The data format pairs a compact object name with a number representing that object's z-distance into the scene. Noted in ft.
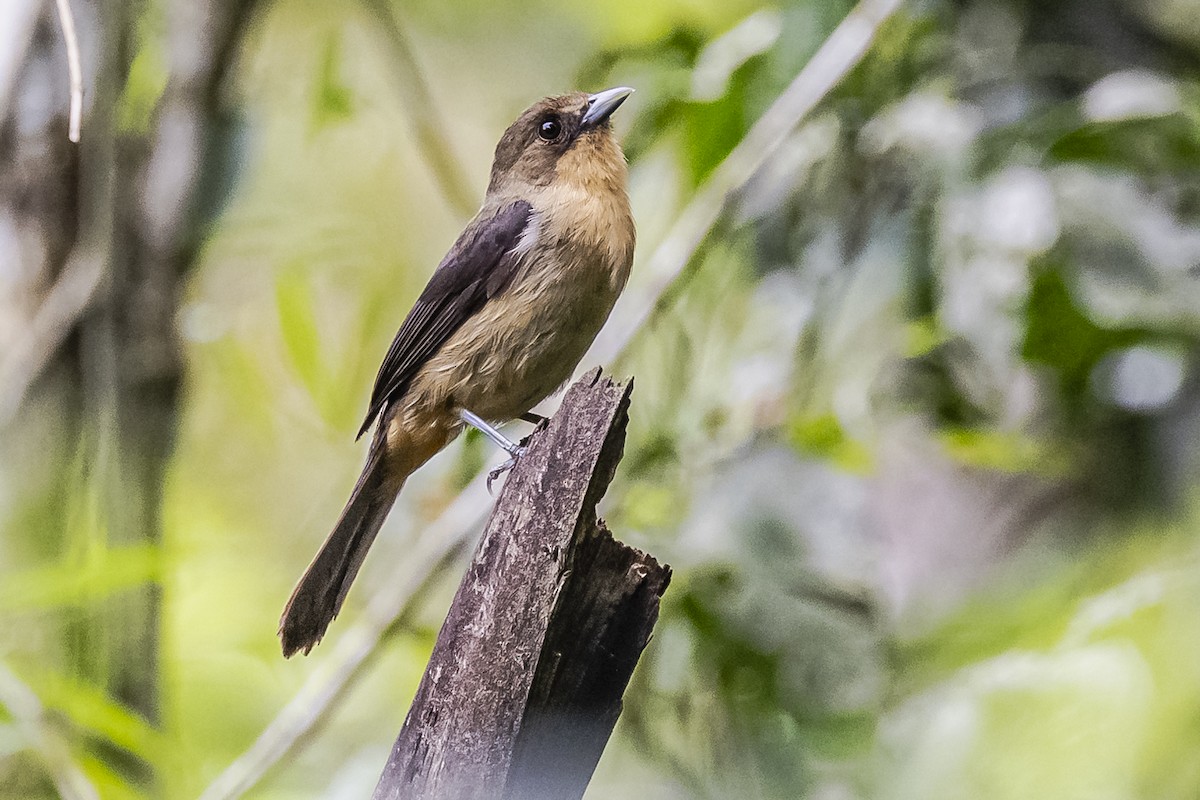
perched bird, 13.57
